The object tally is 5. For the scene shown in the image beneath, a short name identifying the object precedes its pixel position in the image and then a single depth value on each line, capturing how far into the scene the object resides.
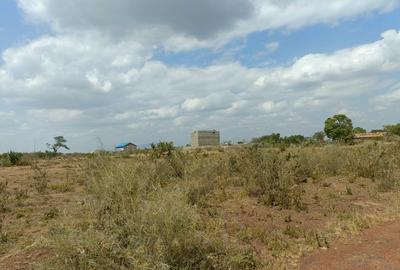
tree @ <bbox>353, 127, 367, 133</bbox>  83.97
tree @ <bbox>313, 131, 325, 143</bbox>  43.42
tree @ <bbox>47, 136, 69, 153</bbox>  45.77
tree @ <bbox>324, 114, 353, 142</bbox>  58.12
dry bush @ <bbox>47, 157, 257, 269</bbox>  5.67
